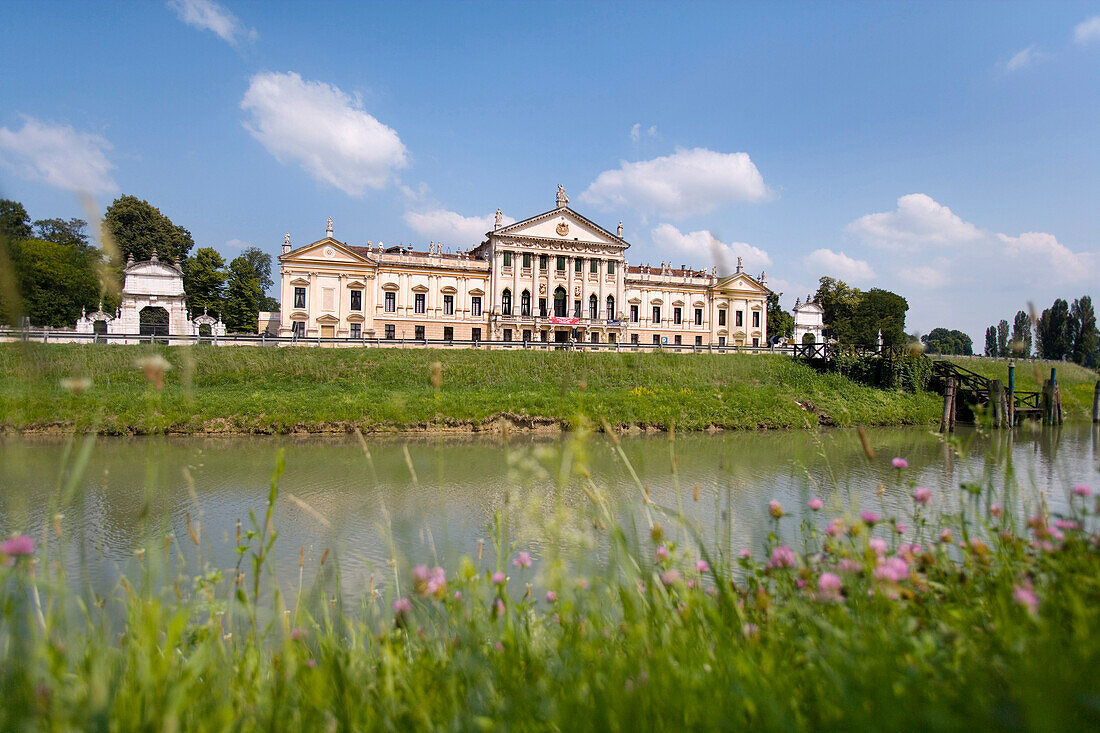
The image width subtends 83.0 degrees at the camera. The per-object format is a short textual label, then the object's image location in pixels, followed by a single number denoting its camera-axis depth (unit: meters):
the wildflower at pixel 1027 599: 1.57
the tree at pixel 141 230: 50.44
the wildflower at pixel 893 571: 1.84
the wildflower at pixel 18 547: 1.73
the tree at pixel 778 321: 59.78
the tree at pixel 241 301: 52.84
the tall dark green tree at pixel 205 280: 51.09
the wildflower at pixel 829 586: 1.82
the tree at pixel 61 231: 53.81
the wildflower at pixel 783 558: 2.11
